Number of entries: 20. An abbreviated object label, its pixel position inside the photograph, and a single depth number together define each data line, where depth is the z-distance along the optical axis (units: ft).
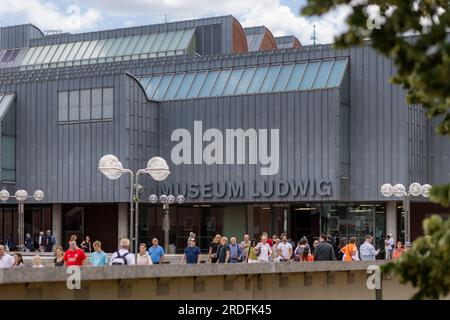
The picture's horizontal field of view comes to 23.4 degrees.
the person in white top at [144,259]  80.48
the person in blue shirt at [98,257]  77.56
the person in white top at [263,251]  100.53
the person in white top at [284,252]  106.52
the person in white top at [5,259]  74.74
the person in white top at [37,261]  75.67
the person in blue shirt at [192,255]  91.15
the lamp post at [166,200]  158.90
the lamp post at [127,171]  90.17
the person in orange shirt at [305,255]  104.60
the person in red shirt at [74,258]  77.20
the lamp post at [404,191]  121.72
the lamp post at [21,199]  144.86
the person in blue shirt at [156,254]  87.35
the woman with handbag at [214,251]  98.19
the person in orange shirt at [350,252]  106.73
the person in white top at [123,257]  70.23
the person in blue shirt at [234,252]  96.21
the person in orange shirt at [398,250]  113.29
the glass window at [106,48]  235.61
